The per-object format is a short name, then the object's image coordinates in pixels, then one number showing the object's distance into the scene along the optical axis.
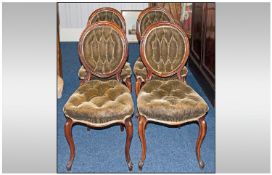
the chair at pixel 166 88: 2.54
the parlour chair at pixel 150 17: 4.09
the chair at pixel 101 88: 2.51
